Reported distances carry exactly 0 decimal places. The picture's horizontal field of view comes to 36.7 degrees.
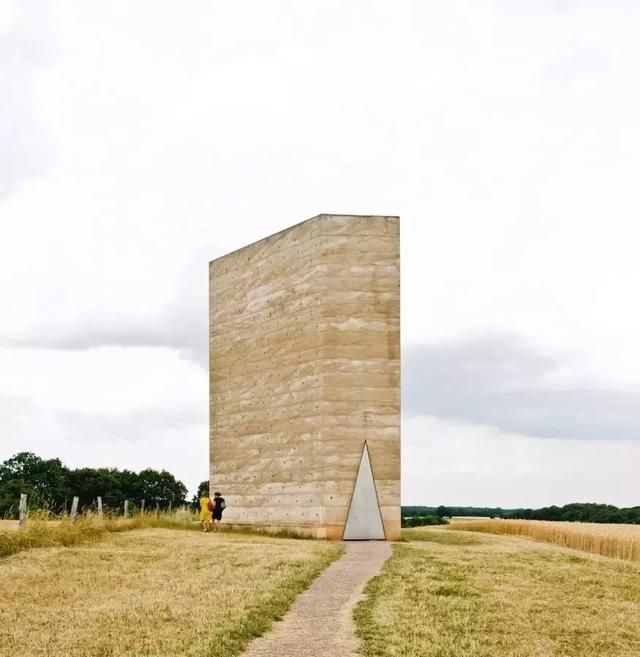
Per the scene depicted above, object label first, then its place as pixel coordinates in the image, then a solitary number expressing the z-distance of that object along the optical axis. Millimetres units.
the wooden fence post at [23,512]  25531
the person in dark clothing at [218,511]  34094
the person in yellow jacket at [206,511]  34156
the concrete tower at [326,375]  30453
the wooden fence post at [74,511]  28400
